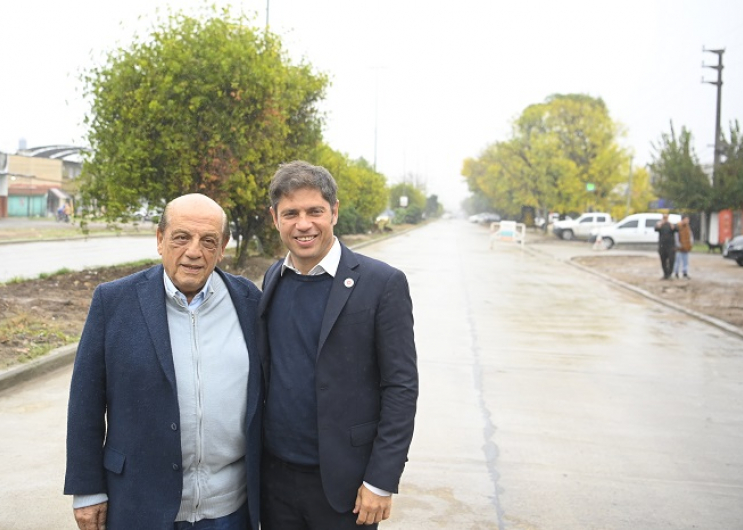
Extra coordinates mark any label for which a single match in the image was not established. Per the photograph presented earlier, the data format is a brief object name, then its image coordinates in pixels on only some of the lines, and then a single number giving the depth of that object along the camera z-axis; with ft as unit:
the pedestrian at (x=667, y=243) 71.26
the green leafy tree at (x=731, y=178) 120.78
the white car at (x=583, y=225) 162.35
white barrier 141.49
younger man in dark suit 8.80
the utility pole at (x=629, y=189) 175.94
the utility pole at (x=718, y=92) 129.95
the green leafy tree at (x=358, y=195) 108.88
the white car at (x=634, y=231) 129.90
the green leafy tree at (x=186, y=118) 49.39
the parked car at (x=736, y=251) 87.25
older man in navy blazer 8.46
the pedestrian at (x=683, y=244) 69.97
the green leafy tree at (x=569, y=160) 178.50
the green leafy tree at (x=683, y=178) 125.70
